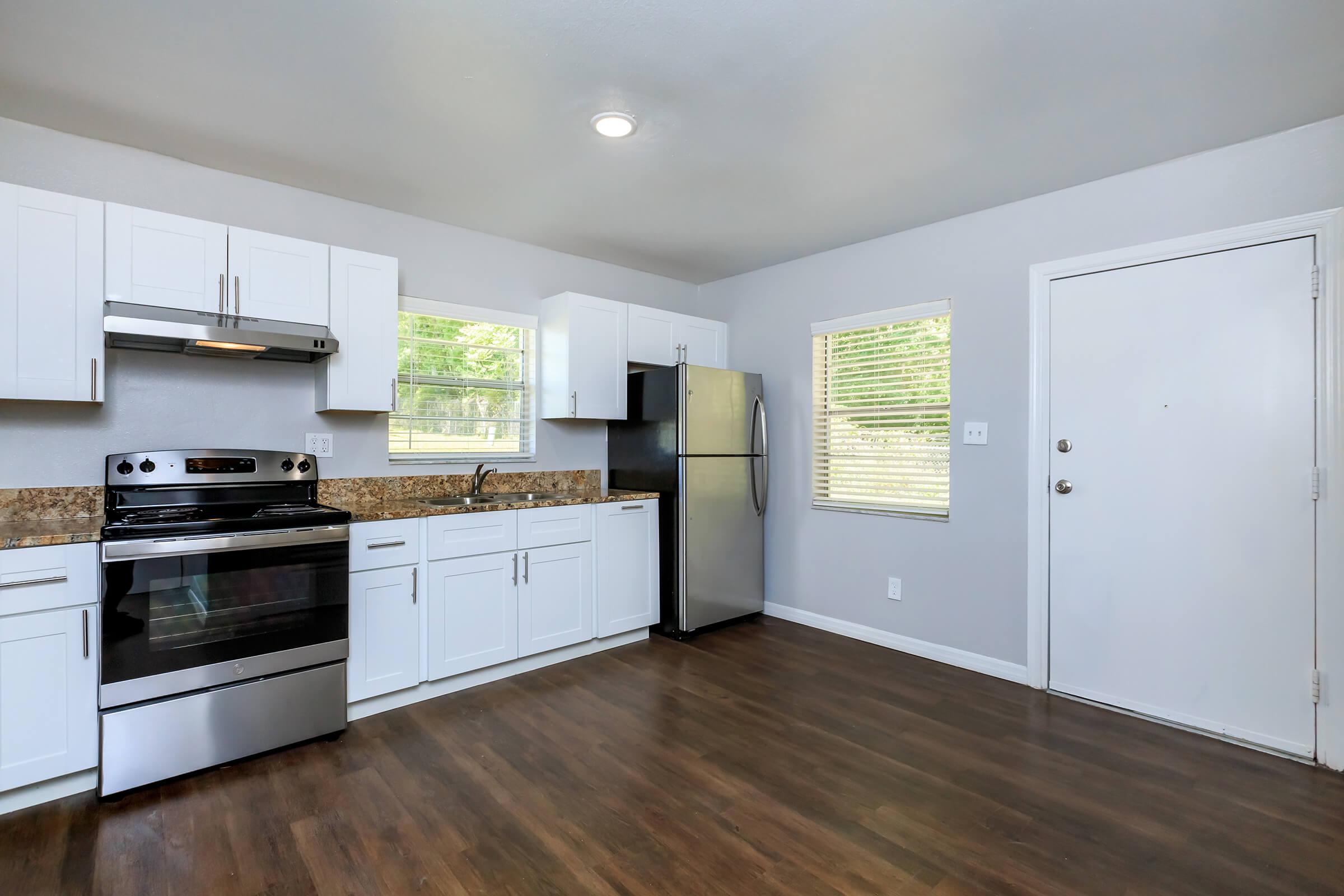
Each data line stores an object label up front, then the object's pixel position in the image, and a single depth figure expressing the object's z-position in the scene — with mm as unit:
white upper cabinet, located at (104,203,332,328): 2480
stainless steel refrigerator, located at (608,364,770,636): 3926
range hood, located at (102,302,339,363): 2406
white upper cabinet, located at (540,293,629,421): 3906
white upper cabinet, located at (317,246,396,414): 3008
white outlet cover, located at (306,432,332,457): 3174
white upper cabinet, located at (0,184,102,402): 2271
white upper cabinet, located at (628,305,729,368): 4285
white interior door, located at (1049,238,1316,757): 2543
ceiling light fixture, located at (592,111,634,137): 2416
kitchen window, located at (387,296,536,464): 3561
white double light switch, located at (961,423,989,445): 3406
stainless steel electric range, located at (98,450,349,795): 2197
